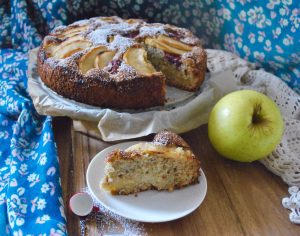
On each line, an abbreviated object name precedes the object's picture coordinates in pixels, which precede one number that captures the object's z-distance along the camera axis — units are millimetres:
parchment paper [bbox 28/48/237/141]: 299
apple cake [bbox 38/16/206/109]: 312
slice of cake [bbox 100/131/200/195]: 253
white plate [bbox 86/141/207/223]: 242
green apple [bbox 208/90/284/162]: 282
